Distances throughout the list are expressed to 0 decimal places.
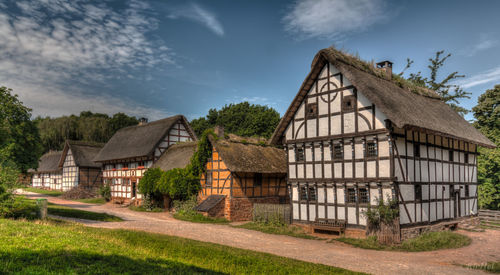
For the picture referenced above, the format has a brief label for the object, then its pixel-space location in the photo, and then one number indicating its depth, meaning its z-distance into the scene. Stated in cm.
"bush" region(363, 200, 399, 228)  1655
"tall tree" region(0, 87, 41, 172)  2524
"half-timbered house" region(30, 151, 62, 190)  5398
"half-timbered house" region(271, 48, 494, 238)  1723
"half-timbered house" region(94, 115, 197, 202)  3556
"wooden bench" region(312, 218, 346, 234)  1831
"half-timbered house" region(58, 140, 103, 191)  4703
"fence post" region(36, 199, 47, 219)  1707
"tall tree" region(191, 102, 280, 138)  5456
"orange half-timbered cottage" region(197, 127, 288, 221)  2488
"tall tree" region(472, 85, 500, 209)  2744
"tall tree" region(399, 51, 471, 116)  3800
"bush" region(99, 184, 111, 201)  3931
